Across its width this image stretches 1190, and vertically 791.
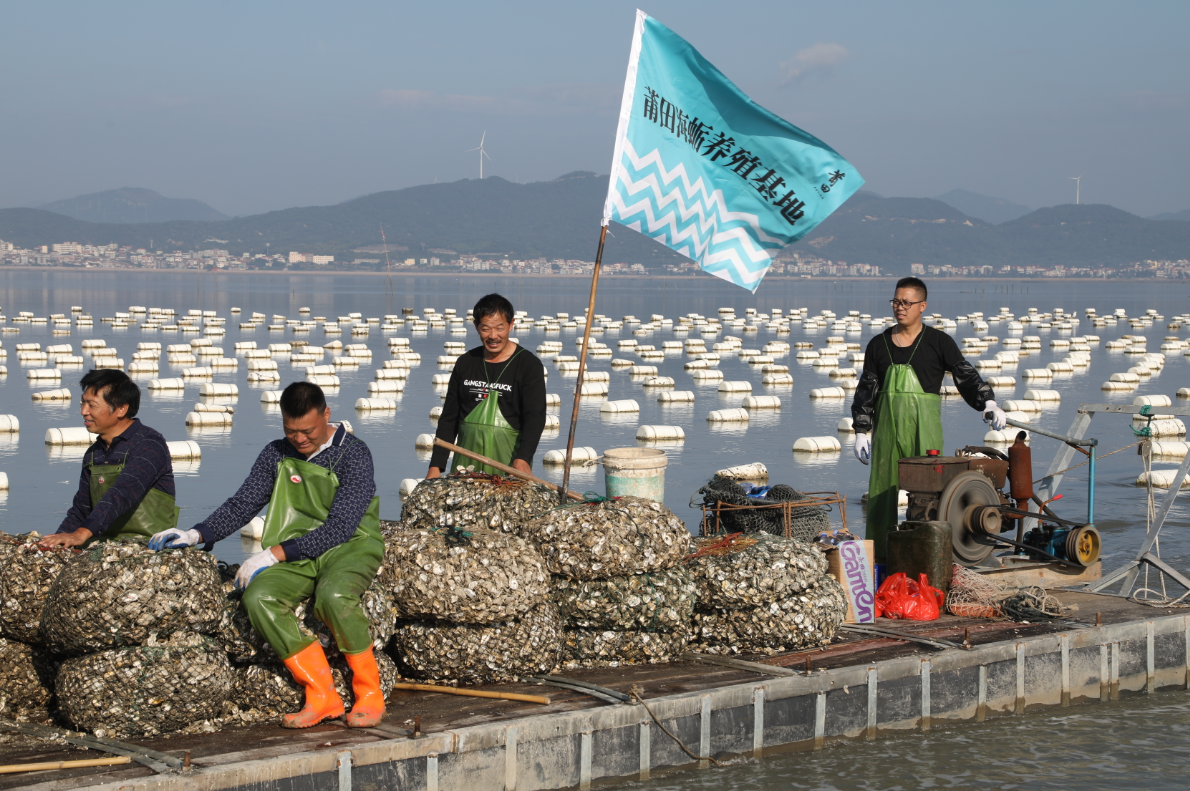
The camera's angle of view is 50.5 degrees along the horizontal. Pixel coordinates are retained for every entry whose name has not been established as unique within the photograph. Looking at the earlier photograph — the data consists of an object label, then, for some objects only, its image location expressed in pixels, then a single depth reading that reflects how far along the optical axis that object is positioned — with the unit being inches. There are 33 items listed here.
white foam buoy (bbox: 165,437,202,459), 915.4
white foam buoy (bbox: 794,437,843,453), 1013.8
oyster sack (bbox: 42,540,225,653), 255.0
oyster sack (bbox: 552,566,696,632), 317.1
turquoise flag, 368.5
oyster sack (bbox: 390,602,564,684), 294.5
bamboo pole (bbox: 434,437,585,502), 326.6
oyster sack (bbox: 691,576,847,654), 336.5
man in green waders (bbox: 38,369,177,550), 277.4
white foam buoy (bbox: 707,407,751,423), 1200.2
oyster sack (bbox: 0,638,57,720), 280.7
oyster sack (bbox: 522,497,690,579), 314.7
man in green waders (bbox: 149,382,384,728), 261.6
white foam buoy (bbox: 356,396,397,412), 1244.4
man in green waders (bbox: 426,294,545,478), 343.6
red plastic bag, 381.7
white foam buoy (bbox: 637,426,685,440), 1047.6
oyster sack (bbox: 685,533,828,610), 332.8
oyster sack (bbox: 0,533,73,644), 275.4
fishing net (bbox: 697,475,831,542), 403.9
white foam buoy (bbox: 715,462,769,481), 839.7
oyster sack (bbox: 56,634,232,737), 257.0
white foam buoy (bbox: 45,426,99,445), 968.3
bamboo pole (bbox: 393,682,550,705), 287.3
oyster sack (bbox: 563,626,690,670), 323.3
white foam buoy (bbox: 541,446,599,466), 885.2
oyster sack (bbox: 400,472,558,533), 333.4
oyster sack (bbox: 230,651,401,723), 269.9
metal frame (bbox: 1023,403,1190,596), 432.8
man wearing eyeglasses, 398.6
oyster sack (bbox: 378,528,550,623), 289.4
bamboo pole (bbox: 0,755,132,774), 235.5
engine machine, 391.5
